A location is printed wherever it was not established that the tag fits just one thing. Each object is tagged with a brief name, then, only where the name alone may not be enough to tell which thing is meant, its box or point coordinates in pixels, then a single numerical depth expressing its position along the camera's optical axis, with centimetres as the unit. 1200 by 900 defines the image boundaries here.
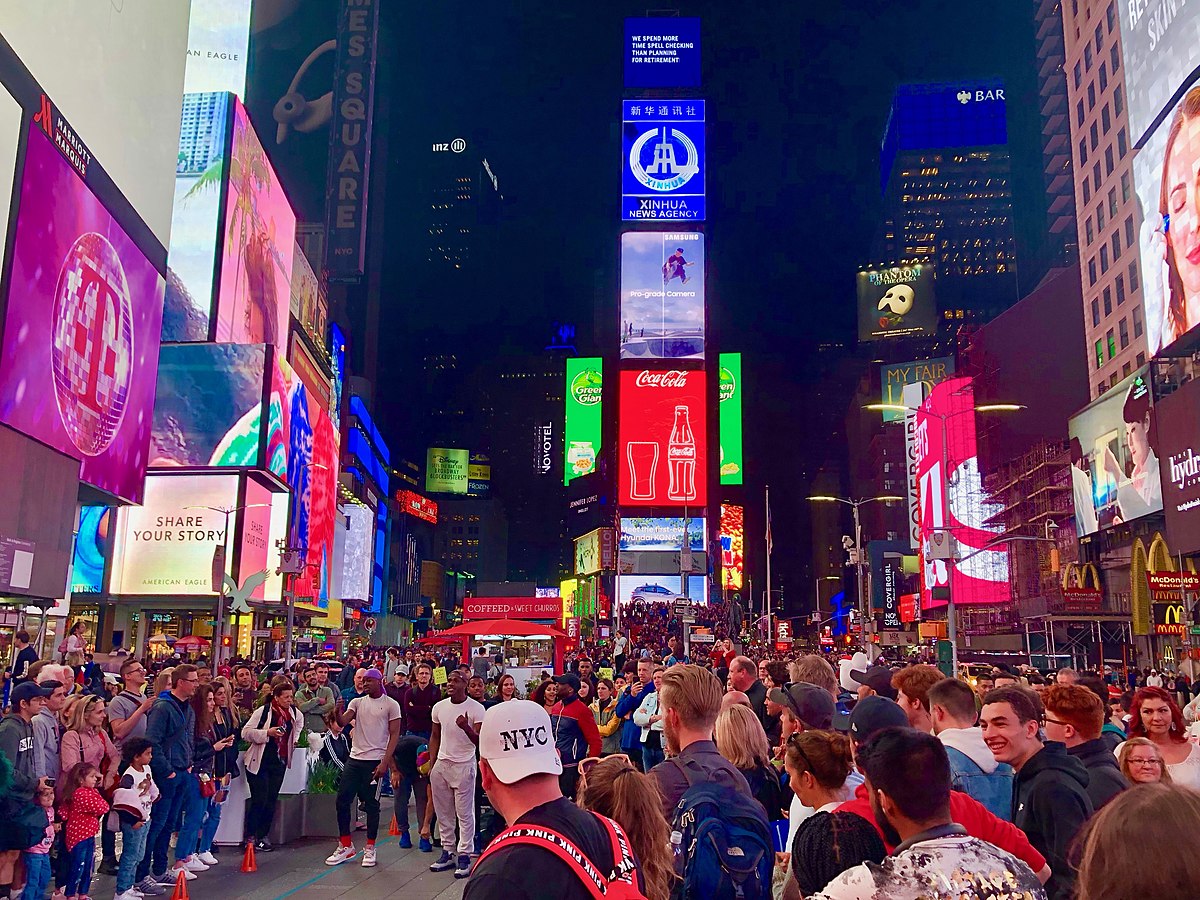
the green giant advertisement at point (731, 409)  12225
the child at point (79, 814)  940
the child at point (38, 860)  855
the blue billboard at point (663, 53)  10694
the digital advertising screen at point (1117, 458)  4712
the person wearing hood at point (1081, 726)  554
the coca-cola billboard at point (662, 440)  9694
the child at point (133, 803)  1009
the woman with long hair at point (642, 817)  472
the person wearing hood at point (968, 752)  554
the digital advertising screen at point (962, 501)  7525
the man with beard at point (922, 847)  307
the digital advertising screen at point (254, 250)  5819
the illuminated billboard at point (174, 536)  5306
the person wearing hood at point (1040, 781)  458
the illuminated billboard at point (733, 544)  13950
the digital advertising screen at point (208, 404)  5538
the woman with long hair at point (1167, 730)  766
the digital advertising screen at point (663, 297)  9788
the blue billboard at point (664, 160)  10044
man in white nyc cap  316
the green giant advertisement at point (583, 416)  13362
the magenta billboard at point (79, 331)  2673
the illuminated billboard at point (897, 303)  13412
